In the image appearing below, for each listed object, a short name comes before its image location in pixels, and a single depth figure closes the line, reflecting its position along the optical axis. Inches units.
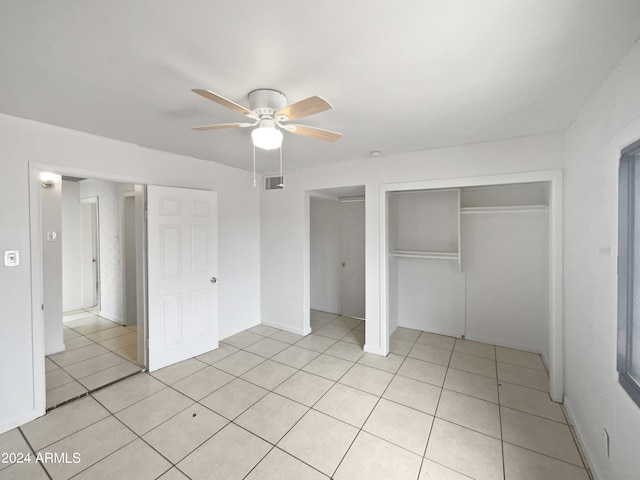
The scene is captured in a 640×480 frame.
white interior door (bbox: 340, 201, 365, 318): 184.4
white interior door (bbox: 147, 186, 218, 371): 116.6
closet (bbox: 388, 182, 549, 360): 131.8
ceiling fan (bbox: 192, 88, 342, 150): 62.2
